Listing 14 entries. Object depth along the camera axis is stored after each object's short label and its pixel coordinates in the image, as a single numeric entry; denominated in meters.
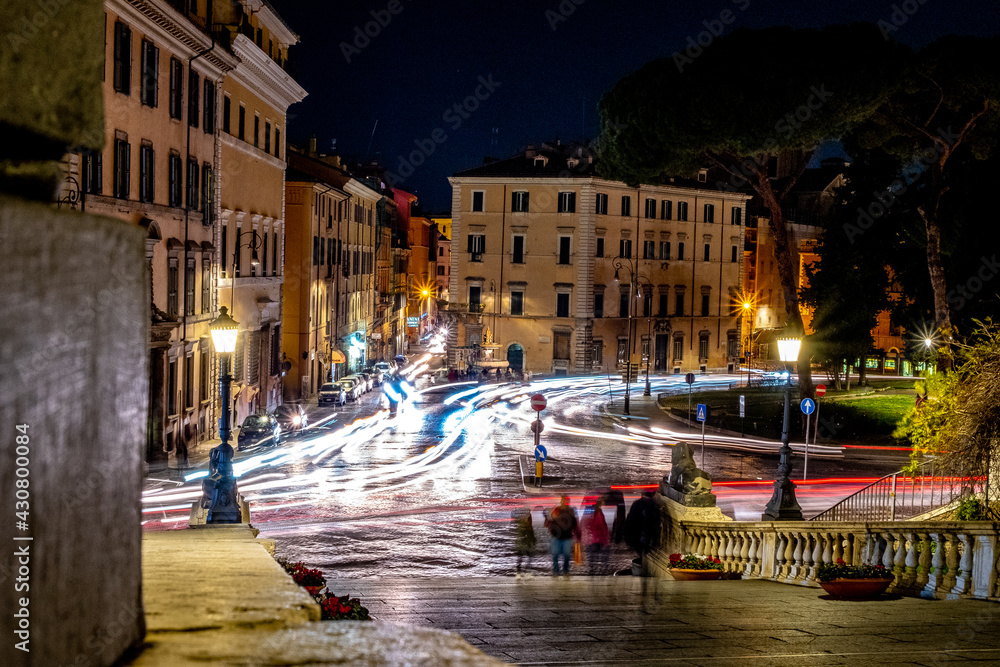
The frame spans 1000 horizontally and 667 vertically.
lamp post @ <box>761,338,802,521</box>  17.72
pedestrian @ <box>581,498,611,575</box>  19.81
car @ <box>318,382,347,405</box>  50.06
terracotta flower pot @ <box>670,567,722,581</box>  15.11
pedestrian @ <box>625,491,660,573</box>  16.95
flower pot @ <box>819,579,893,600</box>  11.52
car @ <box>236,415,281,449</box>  36.22
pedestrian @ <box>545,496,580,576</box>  17.61
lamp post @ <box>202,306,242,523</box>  15.14
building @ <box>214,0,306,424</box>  37.56
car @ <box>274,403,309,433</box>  41.69
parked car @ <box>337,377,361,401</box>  52.22
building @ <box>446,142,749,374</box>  69.94
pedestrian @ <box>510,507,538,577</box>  21.92
